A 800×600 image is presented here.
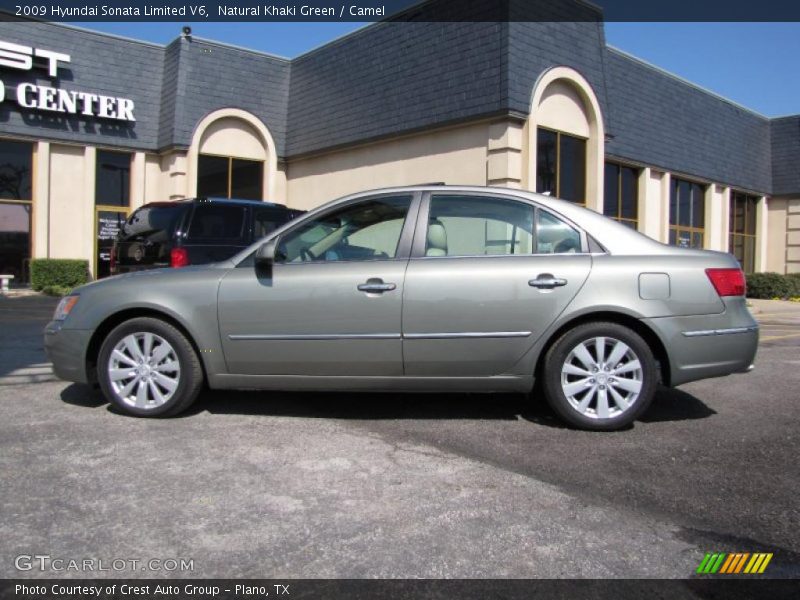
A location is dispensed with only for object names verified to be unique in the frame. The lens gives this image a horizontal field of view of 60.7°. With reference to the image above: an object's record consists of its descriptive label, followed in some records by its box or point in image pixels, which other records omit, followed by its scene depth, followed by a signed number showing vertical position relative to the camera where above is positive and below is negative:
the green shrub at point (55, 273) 16.14 +0.55
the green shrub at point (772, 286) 22.23 +0.78
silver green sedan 4.57 -0.07
